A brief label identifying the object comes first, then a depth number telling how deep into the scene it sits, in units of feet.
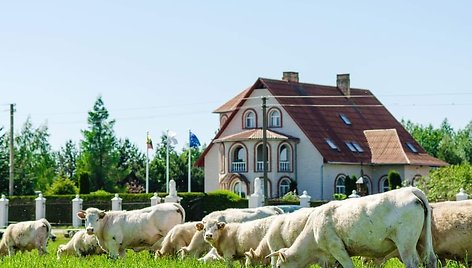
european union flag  227.81
